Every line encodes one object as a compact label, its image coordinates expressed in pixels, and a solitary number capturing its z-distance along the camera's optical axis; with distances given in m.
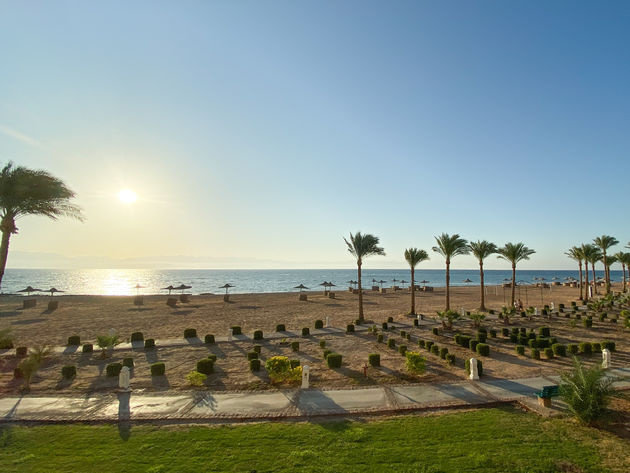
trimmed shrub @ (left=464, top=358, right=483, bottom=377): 14.01
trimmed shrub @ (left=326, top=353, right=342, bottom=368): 15.84
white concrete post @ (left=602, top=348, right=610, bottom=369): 14.77
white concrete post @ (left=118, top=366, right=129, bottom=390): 12.74
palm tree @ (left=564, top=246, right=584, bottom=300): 49.88
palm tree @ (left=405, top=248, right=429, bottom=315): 37.53
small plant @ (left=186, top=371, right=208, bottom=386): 13.23
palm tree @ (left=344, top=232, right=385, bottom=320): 32.81
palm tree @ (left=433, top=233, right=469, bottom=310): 36.31
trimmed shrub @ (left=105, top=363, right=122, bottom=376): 14.76
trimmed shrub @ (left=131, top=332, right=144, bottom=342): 22.29
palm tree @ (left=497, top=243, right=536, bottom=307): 40.09
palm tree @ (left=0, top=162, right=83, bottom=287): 17.98
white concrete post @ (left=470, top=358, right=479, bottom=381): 13.65
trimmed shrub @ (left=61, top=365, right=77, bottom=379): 14.47
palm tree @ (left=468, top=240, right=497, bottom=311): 39.06
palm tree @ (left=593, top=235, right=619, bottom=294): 49.06
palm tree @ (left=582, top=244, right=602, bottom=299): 48.69
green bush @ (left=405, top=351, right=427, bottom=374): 14.21
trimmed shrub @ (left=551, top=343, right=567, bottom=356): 17.41
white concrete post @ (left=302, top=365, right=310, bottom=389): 12.81
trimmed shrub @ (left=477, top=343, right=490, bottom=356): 18.02
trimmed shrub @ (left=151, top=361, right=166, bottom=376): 14.98
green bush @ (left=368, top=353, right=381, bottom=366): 16.02
